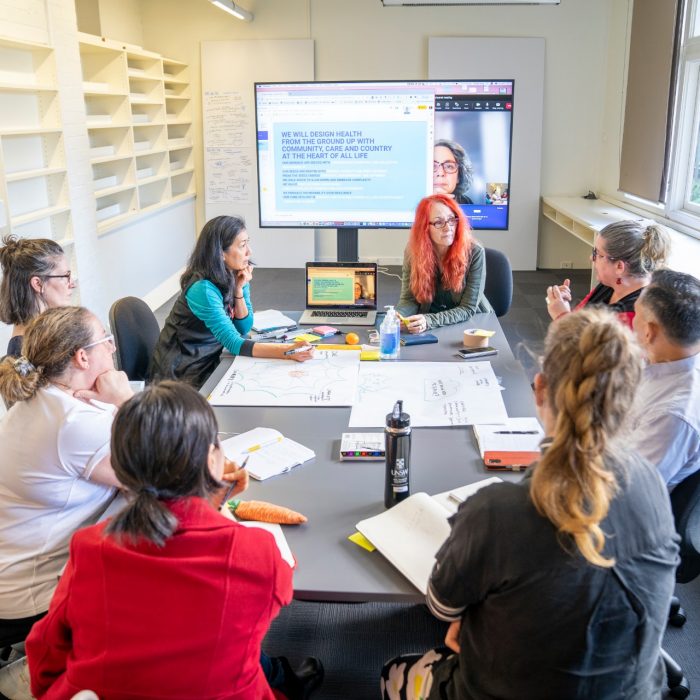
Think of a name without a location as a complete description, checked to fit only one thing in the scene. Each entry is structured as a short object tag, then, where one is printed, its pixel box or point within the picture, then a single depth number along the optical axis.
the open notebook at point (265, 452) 1.77
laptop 3.10
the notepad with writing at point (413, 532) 1.38
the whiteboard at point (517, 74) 6.55
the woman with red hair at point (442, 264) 3.12
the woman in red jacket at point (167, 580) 1.10
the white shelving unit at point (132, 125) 5.25
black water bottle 1.53
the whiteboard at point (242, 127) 6.78
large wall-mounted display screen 3.48
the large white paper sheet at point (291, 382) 2.23
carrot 1.53
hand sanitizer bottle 2.57
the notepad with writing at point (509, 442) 1.77
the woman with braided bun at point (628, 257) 2.38
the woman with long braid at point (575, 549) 1.03
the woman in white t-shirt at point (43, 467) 1.59
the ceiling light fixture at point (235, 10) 5.43
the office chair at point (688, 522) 1.71
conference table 1.36
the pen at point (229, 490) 1.35
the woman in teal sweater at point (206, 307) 2.73
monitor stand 3.69
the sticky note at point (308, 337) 2.80
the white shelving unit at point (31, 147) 3.86
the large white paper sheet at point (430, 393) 2.06
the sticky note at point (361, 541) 1.46
